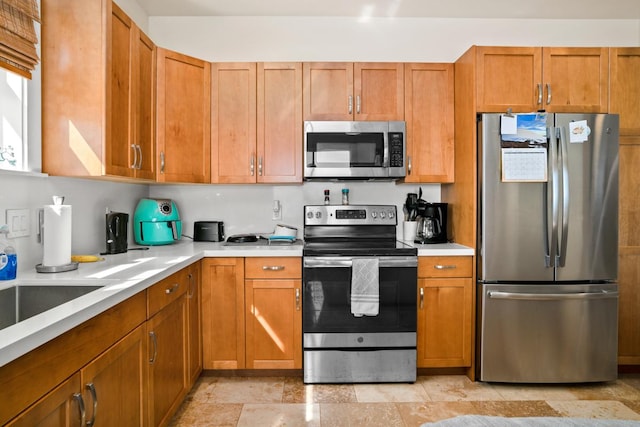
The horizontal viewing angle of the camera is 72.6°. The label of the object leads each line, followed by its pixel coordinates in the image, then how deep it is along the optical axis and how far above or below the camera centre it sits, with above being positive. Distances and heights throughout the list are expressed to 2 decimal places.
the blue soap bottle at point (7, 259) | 1.70 -0.19
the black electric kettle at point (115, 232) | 2.57 -0.12
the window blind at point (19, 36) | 1.70 +0.72
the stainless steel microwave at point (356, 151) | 3.05 +0.43
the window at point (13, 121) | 1.91 +0.40
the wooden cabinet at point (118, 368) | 1.07 -0.51
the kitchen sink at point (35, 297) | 1.65 -0.33
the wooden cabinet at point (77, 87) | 2.07 +0.60
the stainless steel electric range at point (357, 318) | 2.76 -0.68
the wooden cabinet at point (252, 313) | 2.81 -0.65
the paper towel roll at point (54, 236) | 1.94 -0.11
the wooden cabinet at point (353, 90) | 3.10 +0.87
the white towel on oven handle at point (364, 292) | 2.73 -0.50
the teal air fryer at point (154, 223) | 3.05 -0.08
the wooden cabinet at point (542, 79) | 2.82 +0.87
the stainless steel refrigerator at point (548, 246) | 2.66 -0.21
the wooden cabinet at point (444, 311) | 2.82 -0.65
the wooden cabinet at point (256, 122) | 3.11 +0.64
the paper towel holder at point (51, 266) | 1.91 -0.24
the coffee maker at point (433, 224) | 3.11 -0.09
